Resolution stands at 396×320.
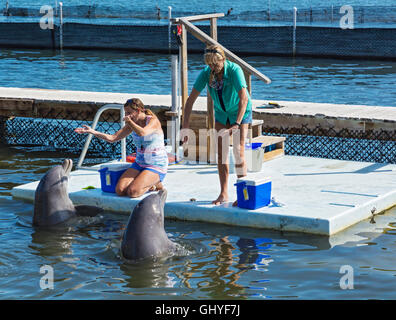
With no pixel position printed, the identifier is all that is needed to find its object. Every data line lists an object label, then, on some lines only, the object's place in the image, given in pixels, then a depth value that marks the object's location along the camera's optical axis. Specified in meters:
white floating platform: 13.60
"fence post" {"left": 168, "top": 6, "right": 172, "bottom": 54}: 51.42
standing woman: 13.55
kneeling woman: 14.38
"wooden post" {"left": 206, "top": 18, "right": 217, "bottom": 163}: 16.50
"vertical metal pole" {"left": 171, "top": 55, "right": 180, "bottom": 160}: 16.77
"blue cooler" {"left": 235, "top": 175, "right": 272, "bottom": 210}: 13.57
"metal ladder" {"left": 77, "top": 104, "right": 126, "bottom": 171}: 16.59
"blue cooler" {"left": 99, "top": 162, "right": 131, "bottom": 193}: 15.07
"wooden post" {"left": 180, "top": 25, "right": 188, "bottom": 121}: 16.72
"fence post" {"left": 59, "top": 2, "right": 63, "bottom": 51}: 55.23
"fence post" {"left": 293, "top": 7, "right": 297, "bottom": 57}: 47.25
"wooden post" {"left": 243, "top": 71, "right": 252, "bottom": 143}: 16.57
